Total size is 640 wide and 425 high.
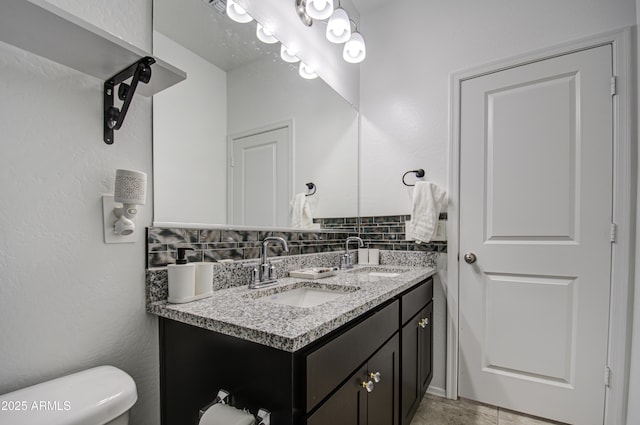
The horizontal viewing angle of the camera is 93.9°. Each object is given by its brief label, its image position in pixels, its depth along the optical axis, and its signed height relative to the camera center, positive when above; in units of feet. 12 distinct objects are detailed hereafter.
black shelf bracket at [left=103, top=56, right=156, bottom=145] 2.69 +1.03
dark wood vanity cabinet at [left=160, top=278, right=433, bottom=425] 2.33 -1.53
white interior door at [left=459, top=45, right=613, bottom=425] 5.04 -0.49
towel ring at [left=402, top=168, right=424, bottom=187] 6.50 +0.78
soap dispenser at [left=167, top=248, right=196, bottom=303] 3.07 -0.75
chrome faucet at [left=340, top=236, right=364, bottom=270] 6.29 -1.11
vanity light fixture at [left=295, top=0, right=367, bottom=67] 5.34 +3.51
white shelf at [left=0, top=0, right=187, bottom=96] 2.06 +1.30
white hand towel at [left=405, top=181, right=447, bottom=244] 6.09 -0.04
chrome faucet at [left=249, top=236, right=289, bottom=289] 4.06 -0.88
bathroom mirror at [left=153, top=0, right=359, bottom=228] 3.51 +1.19
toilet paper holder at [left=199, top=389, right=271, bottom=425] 2.31 -1.64
